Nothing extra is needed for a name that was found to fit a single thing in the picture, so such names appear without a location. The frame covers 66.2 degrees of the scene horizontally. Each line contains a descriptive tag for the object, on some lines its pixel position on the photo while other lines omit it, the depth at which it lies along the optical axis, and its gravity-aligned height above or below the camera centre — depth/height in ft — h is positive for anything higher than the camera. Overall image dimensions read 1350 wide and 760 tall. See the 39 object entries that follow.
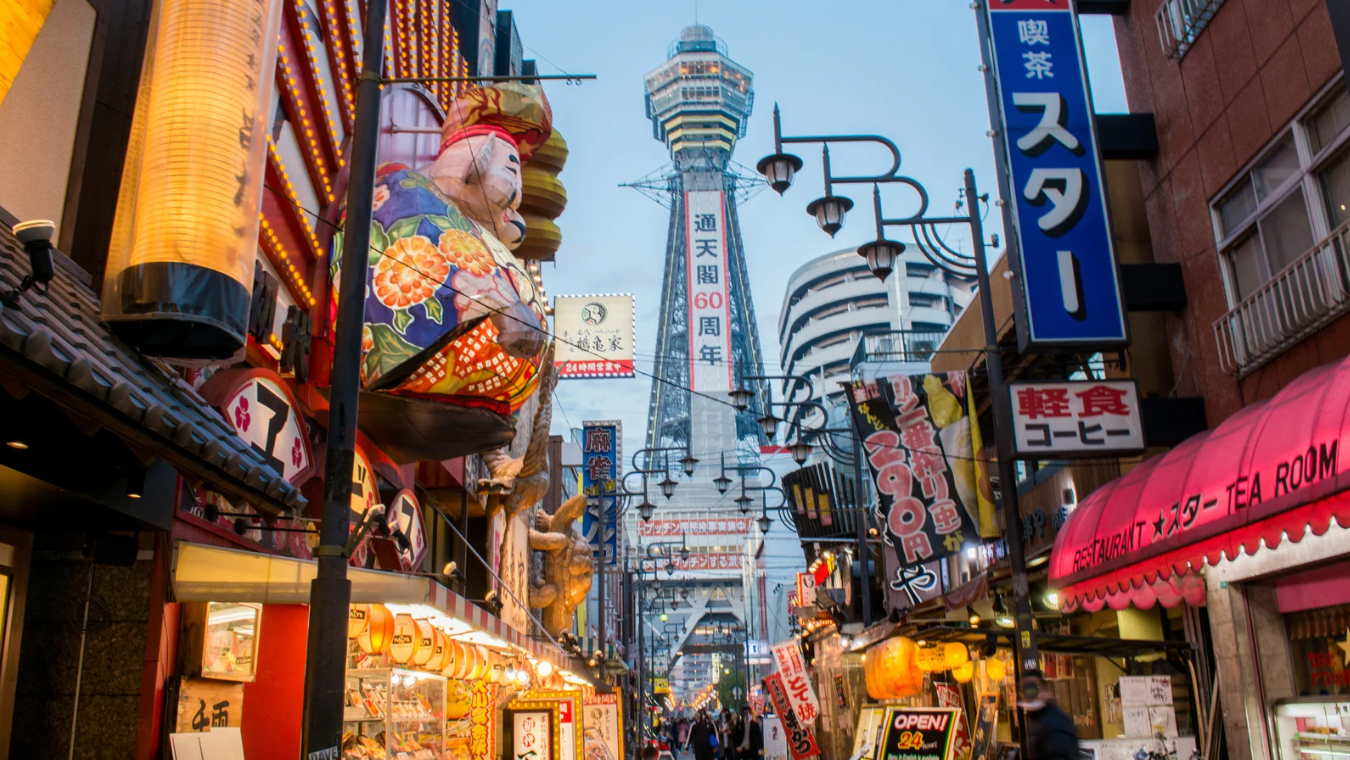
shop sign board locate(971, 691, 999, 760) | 50.01 -2.77
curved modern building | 367.86 +136.04
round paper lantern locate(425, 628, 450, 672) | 38.97 +1.22
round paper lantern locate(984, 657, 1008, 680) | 62.18 -0.04
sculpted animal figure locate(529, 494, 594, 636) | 86.43 +9.31
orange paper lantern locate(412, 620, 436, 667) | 37.29 +1.55
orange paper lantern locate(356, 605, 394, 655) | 34.88 +1.88
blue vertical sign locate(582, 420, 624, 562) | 106.42 +22.38
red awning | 24.97 +4.44
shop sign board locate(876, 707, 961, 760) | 43.09 -2.54
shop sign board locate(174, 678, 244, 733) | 26.32 -0.25
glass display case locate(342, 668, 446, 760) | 33.50 -0.86
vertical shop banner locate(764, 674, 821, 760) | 82.53 -4.24
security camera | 16.33 +6.94
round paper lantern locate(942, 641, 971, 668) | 60.13 +0.88
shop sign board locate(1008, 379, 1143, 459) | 41.27 +9.57
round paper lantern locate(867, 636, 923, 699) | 62.59 +0.15
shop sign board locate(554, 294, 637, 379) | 131.23 +43.13
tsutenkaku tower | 396.57 +197.88
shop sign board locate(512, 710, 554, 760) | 56.85 -2.70
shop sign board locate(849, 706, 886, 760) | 46.34 -2.70
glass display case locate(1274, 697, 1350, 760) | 31.76 -2.18
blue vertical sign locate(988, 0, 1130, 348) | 41.57 +19.45
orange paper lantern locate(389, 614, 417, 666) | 36.14 +1.57
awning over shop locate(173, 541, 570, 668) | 25.64 +2.79
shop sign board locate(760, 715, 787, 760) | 95.35 -5.80
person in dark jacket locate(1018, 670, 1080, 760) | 27.30 -1.68
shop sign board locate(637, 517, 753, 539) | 304.30 +48.46
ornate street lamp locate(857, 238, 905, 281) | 48.44 +18.94
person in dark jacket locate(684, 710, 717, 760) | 95.14 -5.50
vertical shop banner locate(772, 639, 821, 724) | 85.81 -0.62
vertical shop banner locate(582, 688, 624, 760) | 75.10 -2.73
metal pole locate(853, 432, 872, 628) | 87.78 +10.70
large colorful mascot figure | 36.70 +12.71
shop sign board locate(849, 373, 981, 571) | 52.39 +10.37
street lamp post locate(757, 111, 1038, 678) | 39.32 +17.70
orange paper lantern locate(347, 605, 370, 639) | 34.60 +2.27
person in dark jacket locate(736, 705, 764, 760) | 98.53 -6.04
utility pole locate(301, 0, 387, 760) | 20.61 +4.99
